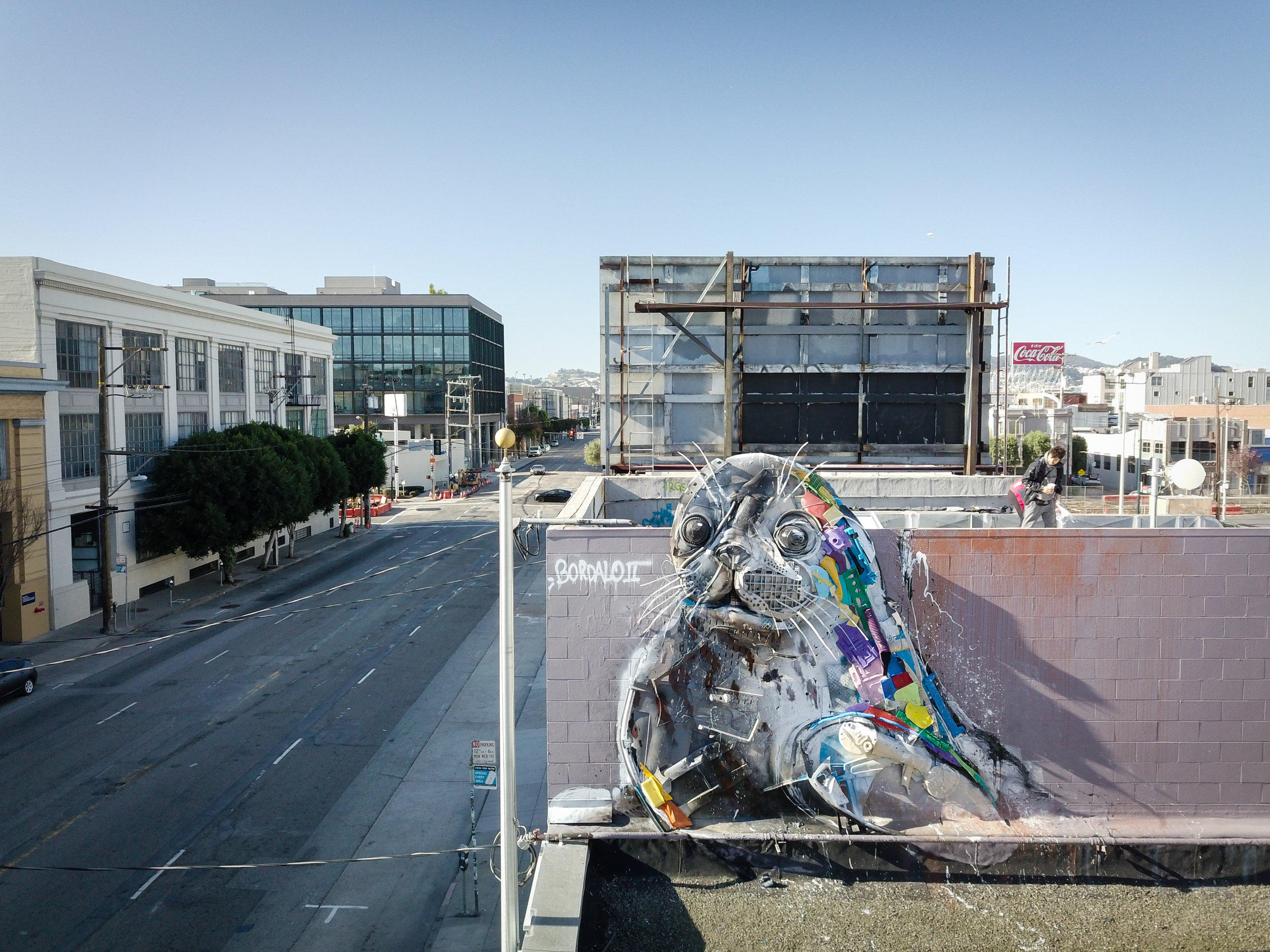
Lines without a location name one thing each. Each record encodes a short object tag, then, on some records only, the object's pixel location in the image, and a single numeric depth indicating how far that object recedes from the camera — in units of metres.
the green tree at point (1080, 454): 72.88
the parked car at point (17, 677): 24.30
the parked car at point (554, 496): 67.31
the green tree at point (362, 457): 55.44
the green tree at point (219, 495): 37.28
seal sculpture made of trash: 9.51
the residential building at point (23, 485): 29.67
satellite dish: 11.64
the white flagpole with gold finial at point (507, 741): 8.38
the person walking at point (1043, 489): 12.58
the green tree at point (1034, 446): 68.50
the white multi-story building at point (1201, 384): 102.19
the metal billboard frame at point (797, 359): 15.32
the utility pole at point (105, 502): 31.47
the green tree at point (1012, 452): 66.12
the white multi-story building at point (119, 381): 32.12
